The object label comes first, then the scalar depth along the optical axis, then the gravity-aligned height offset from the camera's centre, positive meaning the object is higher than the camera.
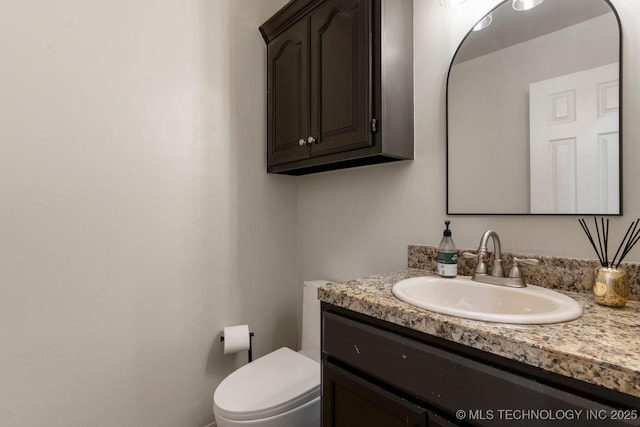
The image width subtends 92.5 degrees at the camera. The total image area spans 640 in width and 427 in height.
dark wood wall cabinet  1.22 +0.59
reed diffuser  0.79 -0.16
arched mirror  0.93 +0.34
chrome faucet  1.00 -0.19
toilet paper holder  1.66 -0.73
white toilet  1.11 -0.71
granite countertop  0.51 -0.25
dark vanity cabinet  0.54 -0.37
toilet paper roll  1.60 -0.66
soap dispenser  1.13 -0.17
